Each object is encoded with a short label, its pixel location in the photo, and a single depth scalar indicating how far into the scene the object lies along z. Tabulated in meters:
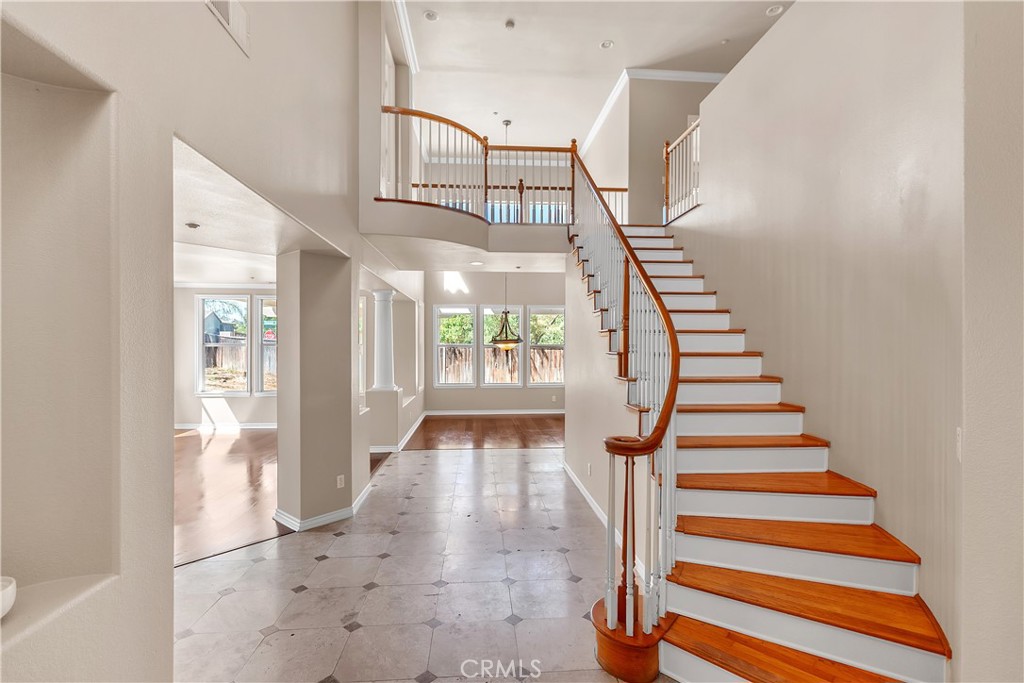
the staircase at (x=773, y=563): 2.05
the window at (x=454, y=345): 10.27
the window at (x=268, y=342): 8.72
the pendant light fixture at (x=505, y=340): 7.26
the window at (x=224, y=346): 8.70
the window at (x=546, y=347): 10.36
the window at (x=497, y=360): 10.29
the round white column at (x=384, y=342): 6.87
